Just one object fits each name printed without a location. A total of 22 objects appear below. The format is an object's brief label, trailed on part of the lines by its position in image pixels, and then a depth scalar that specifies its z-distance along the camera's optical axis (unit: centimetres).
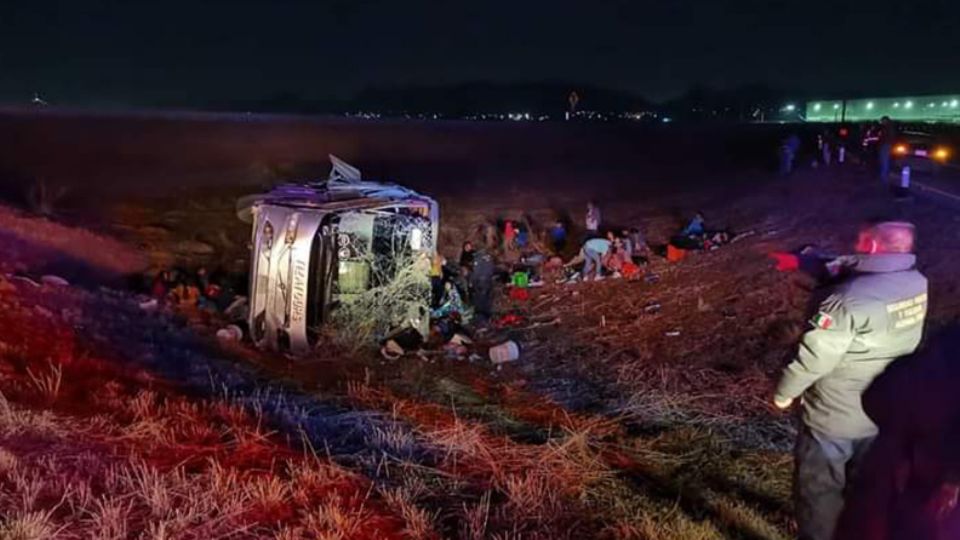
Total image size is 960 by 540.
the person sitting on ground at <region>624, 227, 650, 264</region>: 1567
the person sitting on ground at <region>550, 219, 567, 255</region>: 1795
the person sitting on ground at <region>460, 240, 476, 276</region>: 1432
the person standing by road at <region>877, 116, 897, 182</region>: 1861
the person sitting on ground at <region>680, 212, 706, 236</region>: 1720
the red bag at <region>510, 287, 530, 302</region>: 1443
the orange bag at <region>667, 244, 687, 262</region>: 1562
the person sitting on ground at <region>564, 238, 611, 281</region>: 1481
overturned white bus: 1044
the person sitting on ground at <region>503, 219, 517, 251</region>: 1773
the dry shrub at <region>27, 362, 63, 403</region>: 654
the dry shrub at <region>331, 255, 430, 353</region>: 1084
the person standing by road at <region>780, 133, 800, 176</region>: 2455
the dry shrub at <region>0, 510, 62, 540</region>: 392
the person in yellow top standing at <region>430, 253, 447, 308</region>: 1238
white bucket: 1073
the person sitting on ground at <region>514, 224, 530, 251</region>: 1786
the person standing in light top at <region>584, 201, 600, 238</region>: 1805
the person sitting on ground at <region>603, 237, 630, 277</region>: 1490
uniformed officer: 373
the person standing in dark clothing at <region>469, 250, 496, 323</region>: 1330
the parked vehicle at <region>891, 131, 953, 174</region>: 2052
